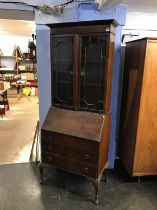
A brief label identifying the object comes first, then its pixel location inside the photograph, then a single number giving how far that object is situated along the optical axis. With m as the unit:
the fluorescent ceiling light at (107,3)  1.85
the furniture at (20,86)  7.08
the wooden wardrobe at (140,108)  2.12
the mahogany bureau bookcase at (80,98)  2.03
